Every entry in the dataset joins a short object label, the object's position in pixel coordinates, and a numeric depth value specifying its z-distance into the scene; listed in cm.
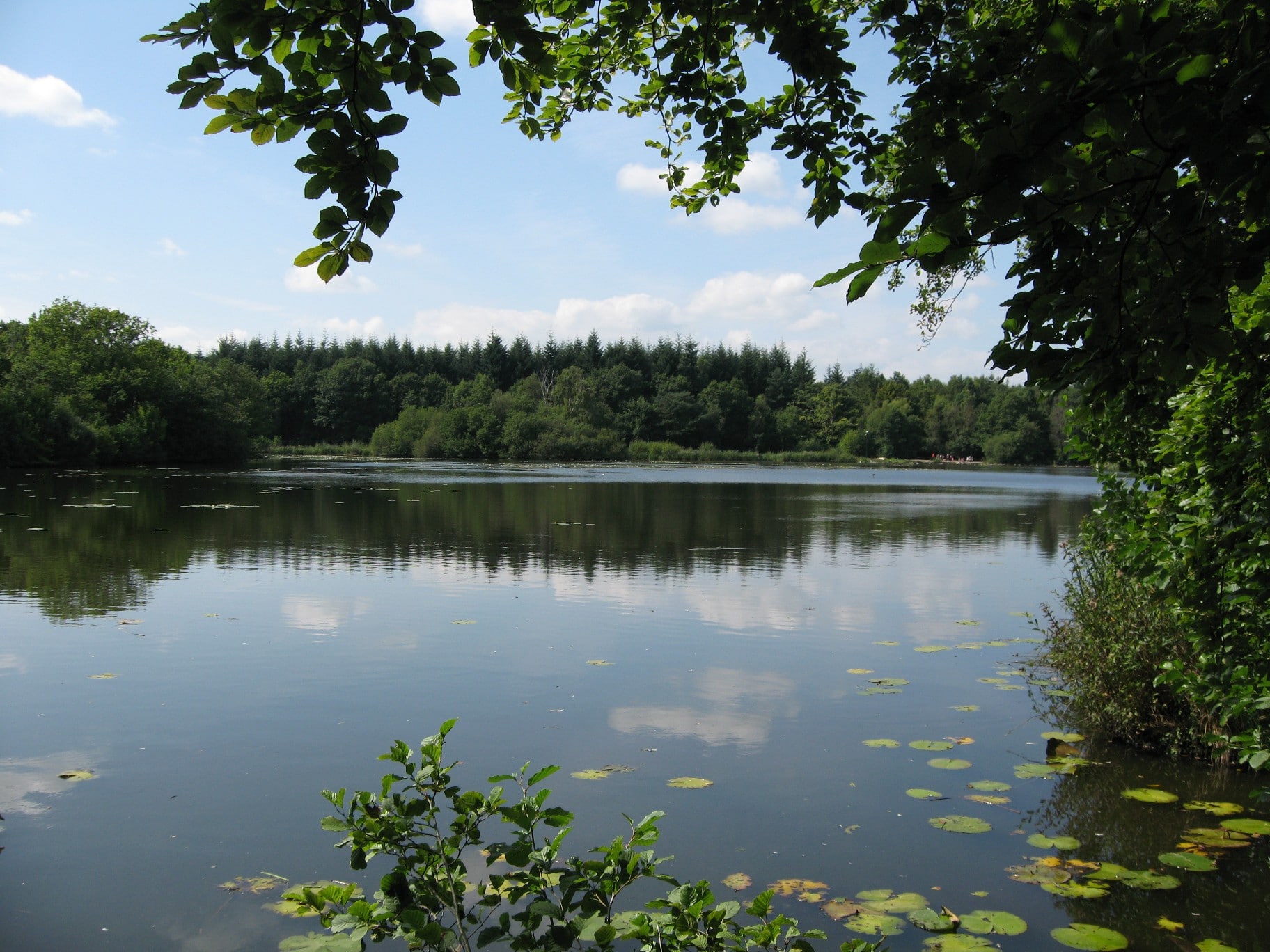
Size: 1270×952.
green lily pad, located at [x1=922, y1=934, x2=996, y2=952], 423
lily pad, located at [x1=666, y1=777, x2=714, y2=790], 612
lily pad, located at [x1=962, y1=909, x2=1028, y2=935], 439
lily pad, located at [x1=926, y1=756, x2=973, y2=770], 668
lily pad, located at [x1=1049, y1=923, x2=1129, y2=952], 429
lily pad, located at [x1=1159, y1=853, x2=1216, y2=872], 503
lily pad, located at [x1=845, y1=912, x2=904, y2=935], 439
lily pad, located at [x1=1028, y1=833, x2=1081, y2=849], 538
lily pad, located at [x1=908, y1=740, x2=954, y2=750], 710
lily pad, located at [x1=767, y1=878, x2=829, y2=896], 475
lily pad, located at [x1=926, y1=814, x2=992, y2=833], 559
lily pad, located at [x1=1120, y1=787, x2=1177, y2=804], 601
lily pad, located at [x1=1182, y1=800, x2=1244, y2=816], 582
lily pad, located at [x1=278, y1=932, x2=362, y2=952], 280
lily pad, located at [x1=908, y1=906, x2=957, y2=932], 441
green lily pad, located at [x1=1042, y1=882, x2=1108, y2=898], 475
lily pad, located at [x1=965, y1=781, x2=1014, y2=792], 626
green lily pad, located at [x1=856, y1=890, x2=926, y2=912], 461
